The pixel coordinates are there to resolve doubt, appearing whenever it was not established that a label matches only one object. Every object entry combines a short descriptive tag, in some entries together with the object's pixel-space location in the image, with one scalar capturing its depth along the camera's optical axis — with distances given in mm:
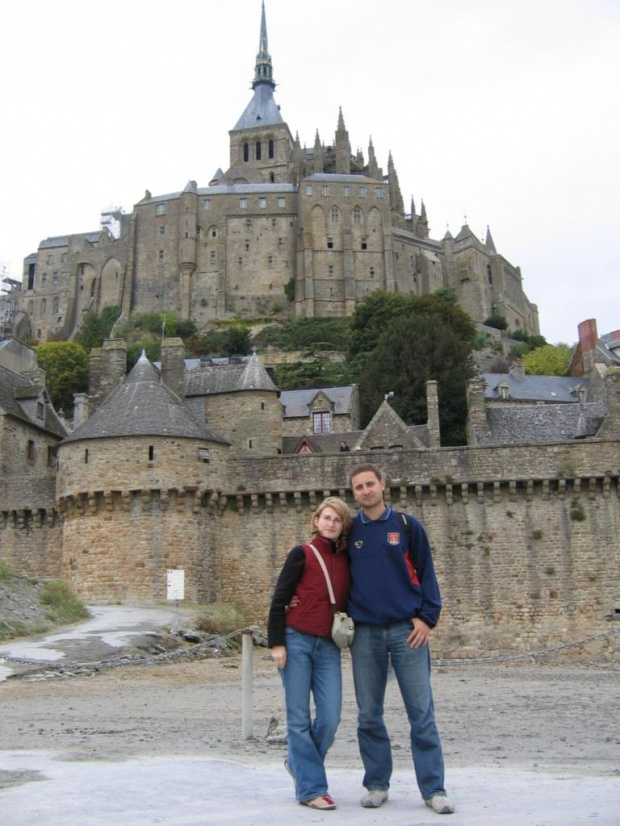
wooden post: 11625
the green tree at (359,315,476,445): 60844
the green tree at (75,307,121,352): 119188
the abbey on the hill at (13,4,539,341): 123250
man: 8156
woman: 8484
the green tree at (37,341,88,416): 89625
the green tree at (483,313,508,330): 125875
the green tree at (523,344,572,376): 91375
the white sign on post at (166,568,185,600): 26625
